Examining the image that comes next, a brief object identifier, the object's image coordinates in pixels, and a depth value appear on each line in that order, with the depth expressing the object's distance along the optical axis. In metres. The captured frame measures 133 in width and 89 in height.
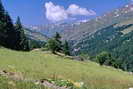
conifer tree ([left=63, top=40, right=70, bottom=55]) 84.80
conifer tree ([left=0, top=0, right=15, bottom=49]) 56.25
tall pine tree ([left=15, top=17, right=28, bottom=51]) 63.36
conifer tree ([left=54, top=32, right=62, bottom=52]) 73.92
